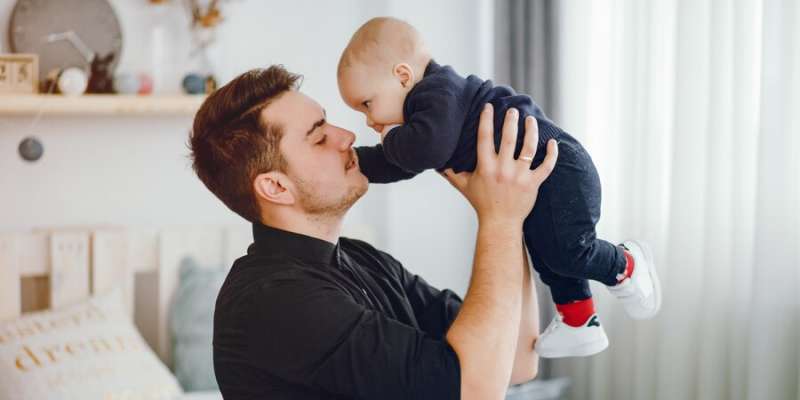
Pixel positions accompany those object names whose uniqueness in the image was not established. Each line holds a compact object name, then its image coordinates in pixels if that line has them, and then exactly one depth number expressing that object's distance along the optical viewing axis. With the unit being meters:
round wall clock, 3.14
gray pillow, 3.16
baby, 1.53
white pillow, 2.75
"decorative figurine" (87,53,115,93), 3.23
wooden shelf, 3.04
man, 1.40
